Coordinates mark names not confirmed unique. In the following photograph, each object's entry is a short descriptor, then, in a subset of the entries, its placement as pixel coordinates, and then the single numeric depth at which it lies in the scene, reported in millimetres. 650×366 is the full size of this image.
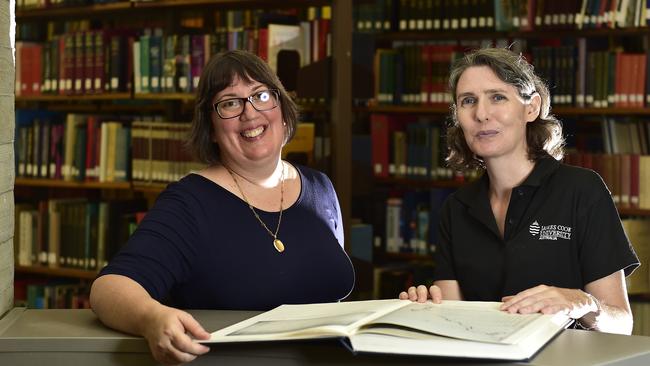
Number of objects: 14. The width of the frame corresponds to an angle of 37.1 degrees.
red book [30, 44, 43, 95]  5270
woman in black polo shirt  2117
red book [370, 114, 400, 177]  5402
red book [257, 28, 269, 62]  4336
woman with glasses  2027
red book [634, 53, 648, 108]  4770
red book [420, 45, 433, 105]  5297
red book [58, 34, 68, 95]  5141
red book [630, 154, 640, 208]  4777
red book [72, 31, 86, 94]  5070
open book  1312
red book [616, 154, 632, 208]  4785
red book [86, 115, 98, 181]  5090
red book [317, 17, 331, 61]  4352
